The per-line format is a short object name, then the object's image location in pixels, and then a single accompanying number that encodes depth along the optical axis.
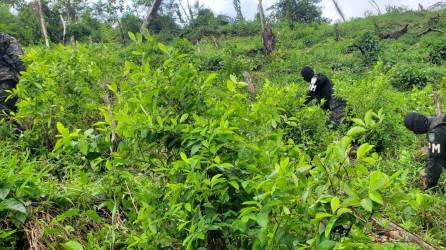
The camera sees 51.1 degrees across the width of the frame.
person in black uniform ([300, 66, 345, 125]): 7.46
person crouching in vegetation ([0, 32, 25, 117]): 5.97
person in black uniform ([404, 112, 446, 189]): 4.46
